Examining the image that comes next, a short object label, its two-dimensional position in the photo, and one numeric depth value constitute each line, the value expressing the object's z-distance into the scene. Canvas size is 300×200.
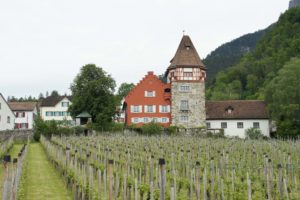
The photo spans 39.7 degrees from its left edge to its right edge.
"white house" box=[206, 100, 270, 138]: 55.62
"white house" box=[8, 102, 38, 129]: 80.81
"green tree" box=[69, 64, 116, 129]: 57.16
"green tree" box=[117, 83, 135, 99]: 93.82
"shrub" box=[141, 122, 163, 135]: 52.88
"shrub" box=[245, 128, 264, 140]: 52.94
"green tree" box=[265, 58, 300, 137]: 47.38
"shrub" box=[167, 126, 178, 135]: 53.81
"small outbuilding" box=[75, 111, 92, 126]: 56.28
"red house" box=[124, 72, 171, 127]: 56.97
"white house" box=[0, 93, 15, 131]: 61.49
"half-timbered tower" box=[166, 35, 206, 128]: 55.66
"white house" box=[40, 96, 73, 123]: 89.75
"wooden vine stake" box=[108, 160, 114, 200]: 11.23
